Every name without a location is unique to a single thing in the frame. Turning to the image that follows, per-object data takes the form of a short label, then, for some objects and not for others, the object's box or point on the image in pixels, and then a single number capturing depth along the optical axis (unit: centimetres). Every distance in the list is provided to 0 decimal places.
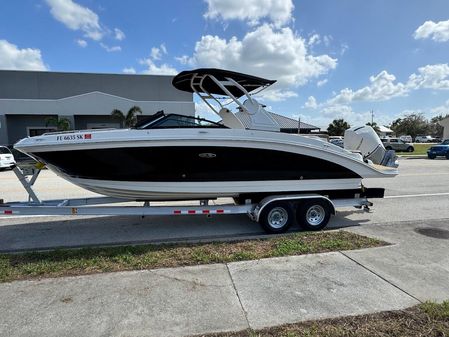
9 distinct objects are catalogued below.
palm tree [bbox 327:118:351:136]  6975
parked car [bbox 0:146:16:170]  1678
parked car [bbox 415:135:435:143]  8281
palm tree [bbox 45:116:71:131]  3181
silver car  3675
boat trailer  537
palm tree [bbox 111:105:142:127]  3303
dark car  2598
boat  512
